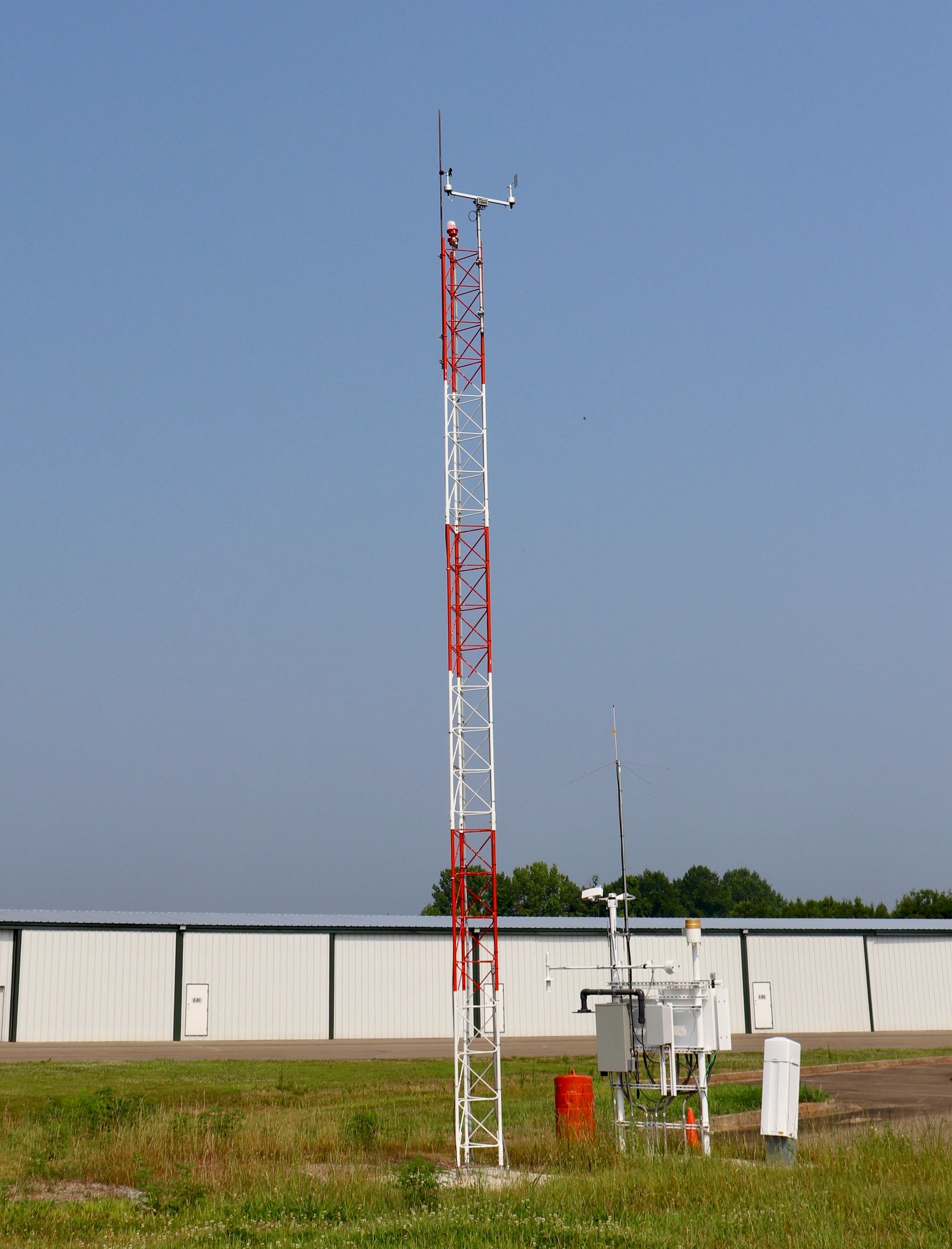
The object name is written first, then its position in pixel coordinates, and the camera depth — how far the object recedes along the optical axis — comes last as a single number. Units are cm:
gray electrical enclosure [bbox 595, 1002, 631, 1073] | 1823
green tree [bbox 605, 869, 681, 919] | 13350
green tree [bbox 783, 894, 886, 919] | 11488
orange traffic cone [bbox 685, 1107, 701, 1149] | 1702
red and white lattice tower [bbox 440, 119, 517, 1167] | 1752
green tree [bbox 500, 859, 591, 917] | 11962
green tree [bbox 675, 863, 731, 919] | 14525
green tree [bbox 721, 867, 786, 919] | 14338
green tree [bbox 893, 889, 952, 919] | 10688
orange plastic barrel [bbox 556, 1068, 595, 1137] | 1797
